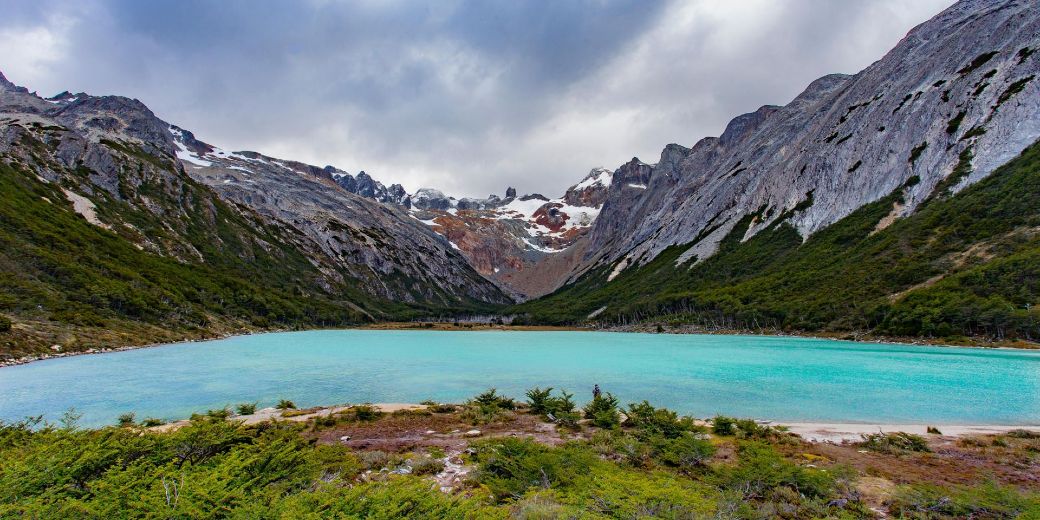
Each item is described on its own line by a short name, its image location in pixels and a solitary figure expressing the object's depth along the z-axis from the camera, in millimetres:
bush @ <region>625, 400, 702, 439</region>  17734
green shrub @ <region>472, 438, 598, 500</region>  11406
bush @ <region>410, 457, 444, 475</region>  13688
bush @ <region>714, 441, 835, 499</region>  11883
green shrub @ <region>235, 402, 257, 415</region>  24234
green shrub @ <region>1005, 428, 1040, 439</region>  19886
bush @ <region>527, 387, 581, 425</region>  21844
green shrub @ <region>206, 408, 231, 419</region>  18095
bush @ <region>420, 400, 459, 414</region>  25578
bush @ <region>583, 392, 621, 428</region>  20812
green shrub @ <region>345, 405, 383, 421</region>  22712
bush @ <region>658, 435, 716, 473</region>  14688
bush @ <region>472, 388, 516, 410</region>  25766
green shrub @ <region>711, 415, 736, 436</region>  19844
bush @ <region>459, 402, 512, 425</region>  22547
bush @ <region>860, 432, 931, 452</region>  17500
